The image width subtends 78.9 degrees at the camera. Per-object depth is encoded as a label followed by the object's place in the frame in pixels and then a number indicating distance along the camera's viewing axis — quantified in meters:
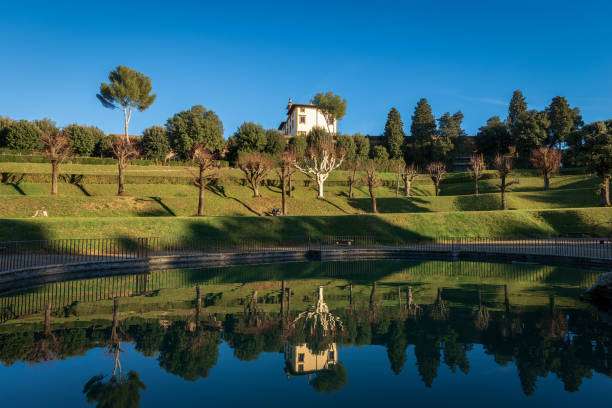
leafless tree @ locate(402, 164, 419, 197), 51.37
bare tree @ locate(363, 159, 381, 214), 41.97
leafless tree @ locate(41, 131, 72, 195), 35.41
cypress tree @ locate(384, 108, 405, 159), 71.44
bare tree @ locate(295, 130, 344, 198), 47.91
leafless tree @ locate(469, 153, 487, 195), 51.04
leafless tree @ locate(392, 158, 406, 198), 52.67
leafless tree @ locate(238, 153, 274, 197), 44.59
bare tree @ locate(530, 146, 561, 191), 47.28
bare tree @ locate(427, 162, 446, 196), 53.78
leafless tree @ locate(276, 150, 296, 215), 38.15
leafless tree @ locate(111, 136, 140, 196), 38.75
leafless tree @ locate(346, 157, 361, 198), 48.14
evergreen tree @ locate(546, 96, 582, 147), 66.44
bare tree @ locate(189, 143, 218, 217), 35.16
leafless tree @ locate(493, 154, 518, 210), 40.17
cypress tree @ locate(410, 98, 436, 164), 71.56
